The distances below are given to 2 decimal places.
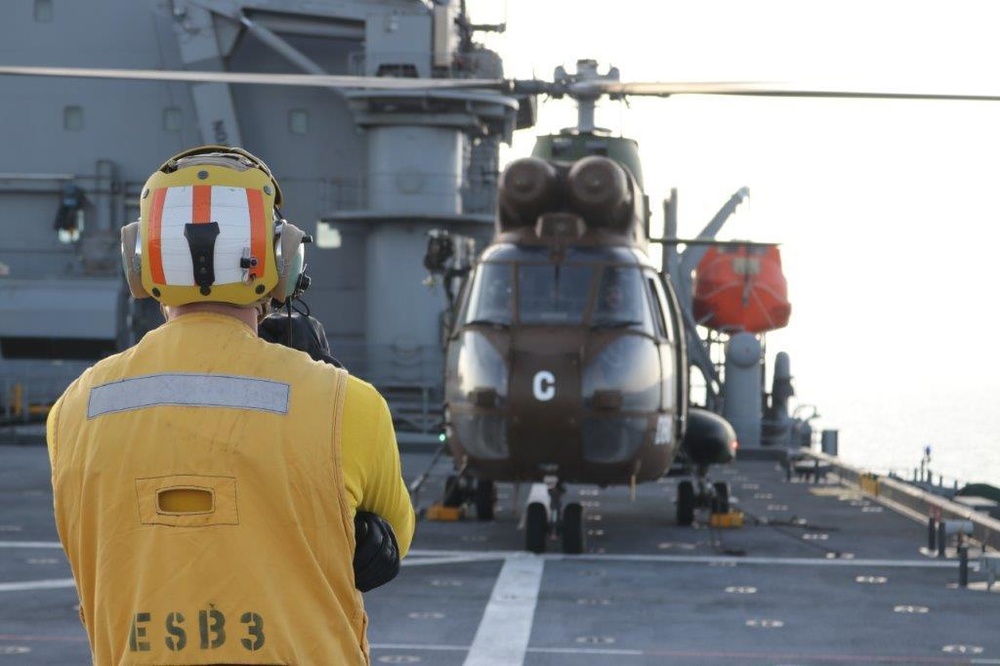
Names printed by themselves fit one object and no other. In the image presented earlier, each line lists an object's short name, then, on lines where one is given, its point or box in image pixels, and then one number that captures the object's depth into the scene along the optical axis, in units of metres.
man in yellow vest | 3.10
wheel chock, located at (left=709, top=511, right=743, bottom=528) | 16.48
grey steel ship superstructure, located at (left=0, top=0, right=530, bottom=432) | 29.83
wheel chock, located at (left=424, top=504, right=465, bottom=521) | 16.62
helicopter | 13.53
